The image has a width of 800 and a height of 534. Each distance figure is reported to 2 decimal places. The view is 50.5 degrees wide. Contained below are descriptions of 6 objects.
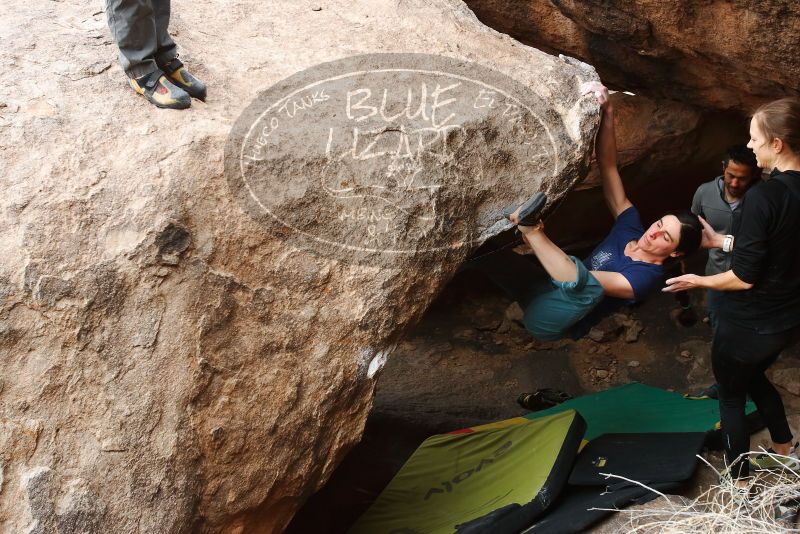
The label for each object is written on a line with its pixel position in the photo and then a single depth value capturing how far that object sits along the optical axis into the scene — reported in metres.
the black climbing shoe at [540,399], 4.12
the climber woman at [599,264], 2.65
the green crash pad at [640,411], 3.60
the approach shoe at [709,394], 3.81
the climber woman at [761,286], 2.44
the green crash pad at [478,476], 3.03
